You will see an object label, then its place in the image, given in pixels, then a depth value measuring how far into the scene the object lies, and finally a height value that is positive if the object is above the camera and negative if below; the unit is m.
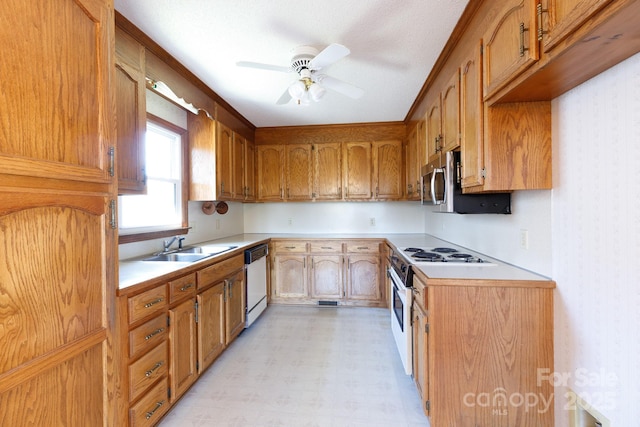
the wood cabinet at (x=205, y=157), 2.76 +0.57
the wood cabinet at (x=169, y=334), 1.42 -0.76
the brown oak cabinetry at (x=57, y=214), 0.84 +0.01
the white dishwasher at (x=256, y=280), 2.88 -0.74
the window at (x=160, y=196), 2.14 +0.17
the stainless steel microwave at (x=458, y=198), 1.81 +0.09
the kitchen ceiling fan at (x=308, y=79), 1.75 +0.92
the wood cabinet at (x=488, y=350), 1.40 -0.70
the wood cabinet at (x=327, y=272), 3.50 -0.75
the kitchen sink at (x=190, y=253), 2.28 -0.34
